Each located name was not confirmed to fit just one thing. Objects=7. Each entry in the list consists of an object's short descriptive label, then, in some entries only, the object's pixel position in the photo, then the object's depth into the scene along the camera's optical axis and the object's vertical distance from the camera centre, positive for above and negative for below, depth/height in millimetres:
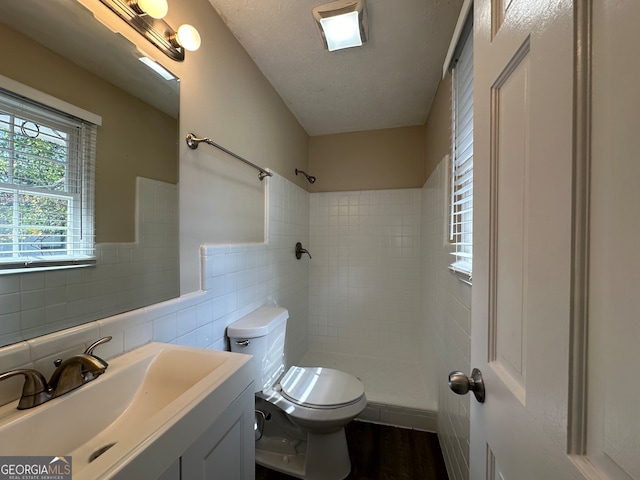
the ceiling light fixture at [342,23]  1190 +1052
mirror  664 +272
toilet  1335 -878
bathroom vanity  508 -435
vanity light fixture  867 +765
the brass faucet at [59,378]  585 -340
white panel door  326 +5
